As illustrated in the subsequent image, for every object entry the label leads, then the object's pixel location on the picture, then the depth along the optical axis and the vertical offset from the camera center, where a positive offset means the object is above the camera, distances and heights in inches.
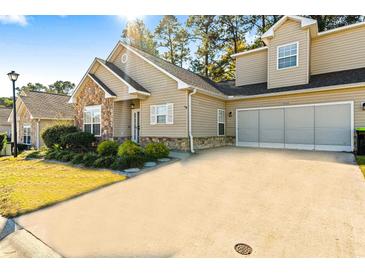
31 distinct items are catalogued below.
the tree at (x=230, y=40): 869.2 +393.8
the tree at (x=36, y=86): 2339.1 +526.9
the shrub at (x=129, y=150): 322.0 -28.2
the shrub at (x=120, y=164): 294.3 -44.6
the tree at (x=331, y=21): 708.4 +381.2
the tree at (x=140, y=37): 991.0 +465.1
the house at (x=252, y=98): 391.5 +72.9
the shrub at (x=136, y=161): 304.5 -41.5
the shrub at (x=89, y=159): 330.6 -42.7
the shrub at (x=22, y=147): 704.8 -48.8
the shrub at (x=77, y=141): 447.3 -17.9
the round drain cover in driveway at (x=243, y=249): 107.3 -60.5
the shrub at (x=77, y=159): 349.7 -44.3
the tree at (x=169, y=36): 991.6 +466.7
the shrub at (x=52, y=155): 407.5 -44.3
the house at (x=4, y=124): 1154.0 +48.2
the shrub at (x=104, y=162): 310.0 -43.7
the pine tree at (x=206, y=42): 905.5 +395.5
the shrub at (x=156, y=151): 347.6 -30.5
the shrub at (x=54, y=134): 493.2 -3.0
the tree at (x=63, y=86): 2342.5 +519.2
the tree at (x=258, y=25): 818.2 +429.9
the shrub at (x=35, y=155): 458.3 -50.0
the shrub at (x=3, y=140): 619.5 -21.7
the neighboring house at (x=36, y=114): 743.1 +69.7
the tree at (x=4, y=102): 1857.8 +288.9
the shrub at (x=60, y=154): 394.3 -41.4
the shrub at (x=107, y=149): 377.4 -29.5
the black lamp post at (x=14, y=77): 474.8 +126.7
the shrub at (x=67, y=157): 379.9 -43.9
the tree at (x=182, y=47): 983.3 +406.1
